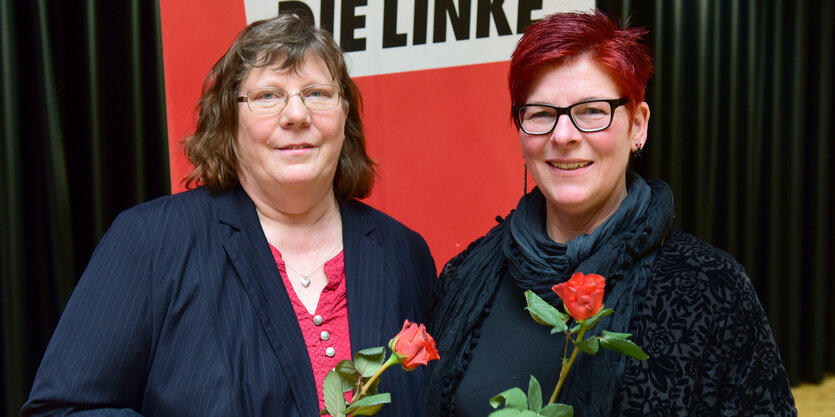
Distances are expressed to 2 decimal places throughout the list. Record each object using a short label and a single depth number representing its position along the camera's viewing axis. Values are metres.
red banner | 2.62
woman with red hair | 1.29
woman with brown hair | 1.46
